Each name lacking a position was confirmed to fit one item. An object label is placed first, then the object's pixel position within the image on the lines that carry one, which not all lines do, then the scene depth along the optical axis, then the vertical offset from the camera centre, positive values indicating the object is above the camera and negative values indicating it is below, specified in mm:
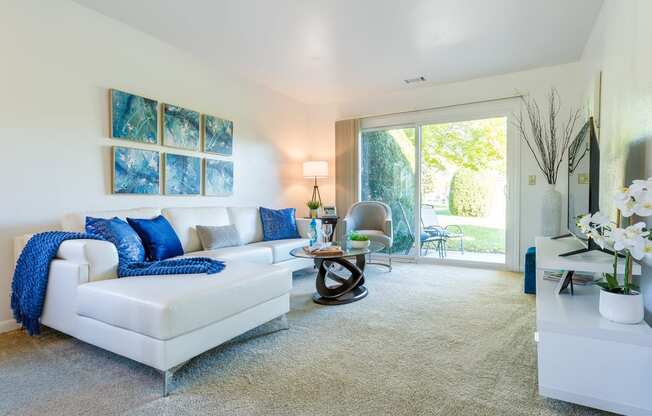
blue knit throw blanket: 2139 -433
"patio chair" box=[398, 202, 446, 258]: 4965 -606
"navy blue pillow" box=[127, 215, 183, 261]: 2652 -295
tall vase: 3482 -162
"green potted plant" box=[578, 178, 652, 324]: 1332 -189
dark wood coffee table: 2975 -753
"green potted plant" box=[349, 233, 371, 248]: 3297 -400
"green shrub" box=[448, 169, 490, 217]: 4629 +62
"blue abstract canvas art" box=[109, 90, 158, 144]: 3006 +768
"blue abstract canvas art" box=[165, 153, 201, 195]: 3511 +276
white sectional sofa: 1640 -552
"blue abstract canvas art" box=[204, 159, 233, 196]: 3951 +271
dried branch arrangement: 3906 +787
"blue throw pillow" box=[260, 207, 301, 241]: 4043 -293
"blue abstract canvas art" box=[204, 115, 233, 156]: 3928 +765
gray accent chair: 4547 -262
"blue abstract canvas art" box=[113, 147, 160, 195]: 3037 +280
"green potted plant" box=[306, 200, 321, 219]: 5141 -116
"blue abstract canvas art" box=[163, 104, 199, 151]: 3463 +767
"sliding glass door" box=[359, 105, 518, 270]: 4465 +231
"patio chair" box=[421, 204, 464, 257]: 4934 -364
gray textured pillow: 3289 -353
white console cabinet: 1352 -667
